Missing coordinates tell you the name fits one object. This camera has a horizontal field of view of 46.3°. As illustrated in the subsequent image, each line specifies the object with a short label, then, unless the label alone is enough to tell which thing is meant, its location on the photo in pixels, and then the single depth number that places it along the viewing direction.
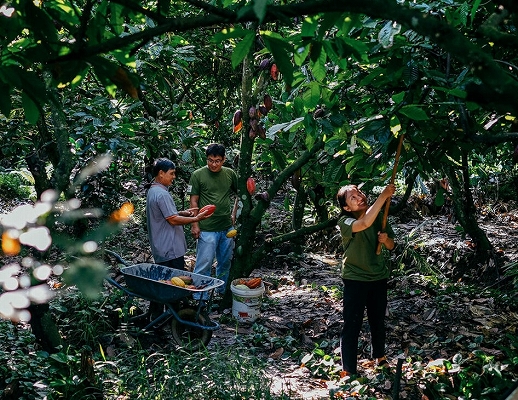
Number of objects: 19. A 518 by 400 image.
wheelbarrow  4.89
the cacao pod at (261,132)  5.66
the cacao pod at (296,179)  6.32
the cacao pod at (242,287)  5.81
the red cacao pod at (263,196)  6.03
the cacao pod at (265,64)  5.32
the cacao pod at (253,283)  5.83
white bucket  5.75
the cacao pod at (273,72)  5.37
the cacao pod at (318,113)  4.00
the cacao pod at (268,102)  5.73
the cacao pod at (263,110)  5.71
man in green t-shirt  6.19
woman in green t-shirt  4.21
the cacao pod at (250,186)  6.12
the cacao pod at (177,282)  4.99
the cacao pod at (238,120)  5.86
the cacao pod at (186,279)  5.14
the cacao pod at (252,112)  5.73
